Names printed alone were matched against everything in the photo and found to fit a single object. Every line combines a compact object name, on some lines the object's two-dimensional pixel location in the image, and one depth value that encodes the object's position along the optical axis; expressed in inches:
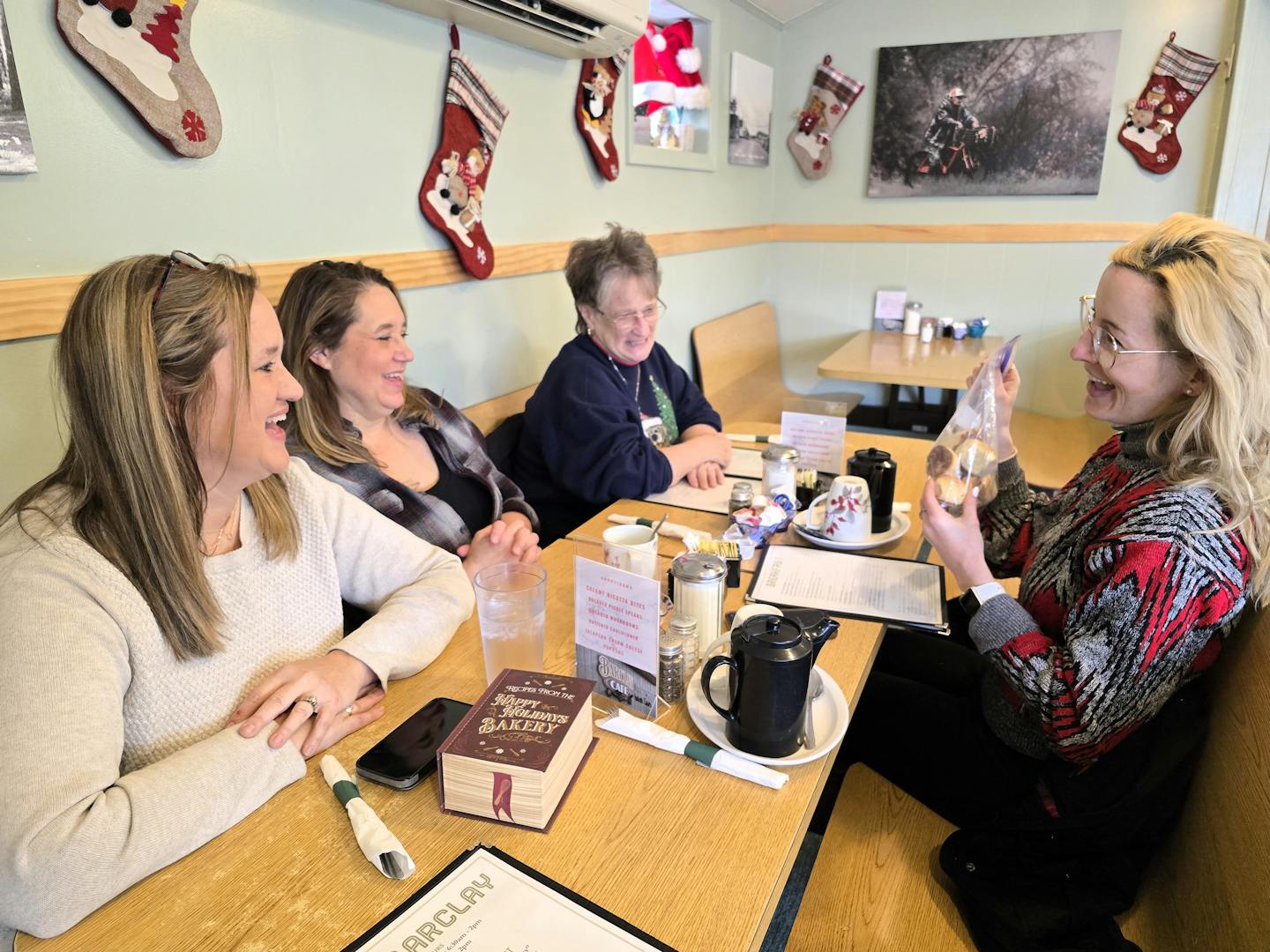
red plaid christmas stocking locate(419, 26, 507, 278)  81.9
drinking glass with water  41.7
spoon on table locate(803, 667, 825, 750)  37.9
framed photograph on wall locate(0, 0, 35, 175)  48.9
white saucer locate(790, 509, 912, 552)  60.3
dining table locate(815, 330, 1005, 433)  128.0
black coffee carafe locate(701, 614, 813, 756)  34.3
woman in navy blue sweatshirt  74.9
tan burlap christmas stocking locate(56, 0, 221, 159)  52.4
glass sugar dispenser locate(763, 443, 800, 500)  65.4
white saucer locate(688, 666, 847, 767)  36.5
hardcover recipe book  32.1
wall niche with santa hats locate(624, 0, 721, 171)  121.7
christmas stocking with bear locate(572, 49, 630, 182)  104.2
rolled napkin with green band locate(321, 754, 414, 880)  30.5
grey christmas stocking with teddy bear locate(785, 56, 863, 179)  163.6
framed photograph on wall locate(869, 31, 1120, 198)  147.9
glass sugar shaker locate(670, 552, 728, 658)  42.9
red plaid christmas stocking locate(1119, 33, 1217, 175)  140.1
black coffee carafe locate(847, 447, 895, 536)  61.1
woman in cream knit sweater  29.9
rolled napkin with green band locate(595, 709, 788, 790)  35.0
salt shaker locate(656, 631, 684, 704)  40.4
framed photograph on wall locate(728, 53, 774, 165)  149.0
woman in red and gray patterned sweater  39.9
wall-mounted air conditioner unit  77.6
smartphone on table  35.1
